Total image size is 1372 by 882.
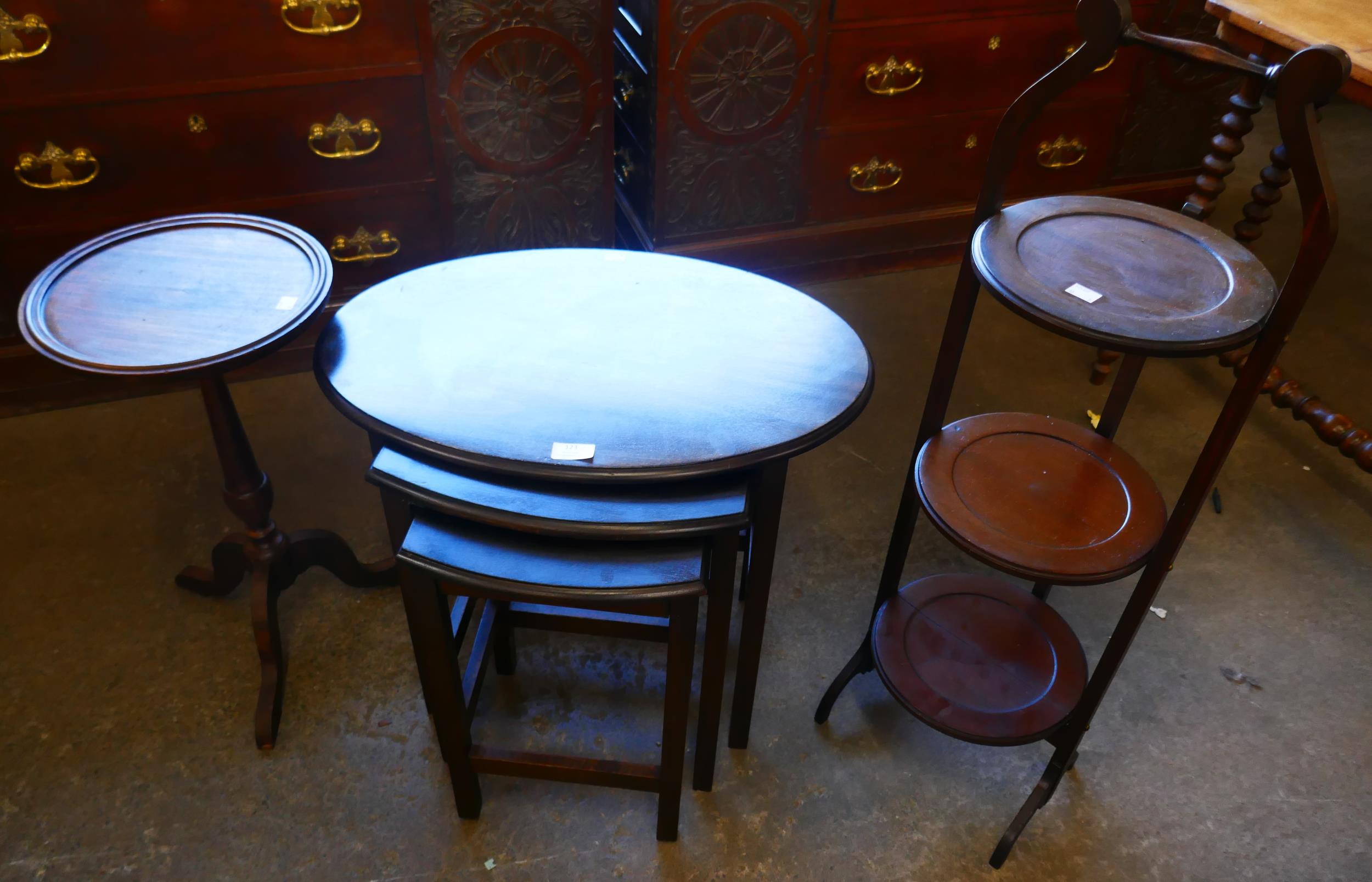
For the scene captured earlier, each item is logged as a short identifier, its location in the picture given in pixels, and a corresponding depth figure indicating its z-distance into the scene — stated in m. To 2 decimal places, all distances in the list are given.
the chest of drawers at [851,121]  2.62
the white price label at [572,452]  1.37
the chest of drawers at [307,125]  2.18
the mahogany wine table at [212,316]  1.54
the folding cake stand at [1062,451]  1.27
